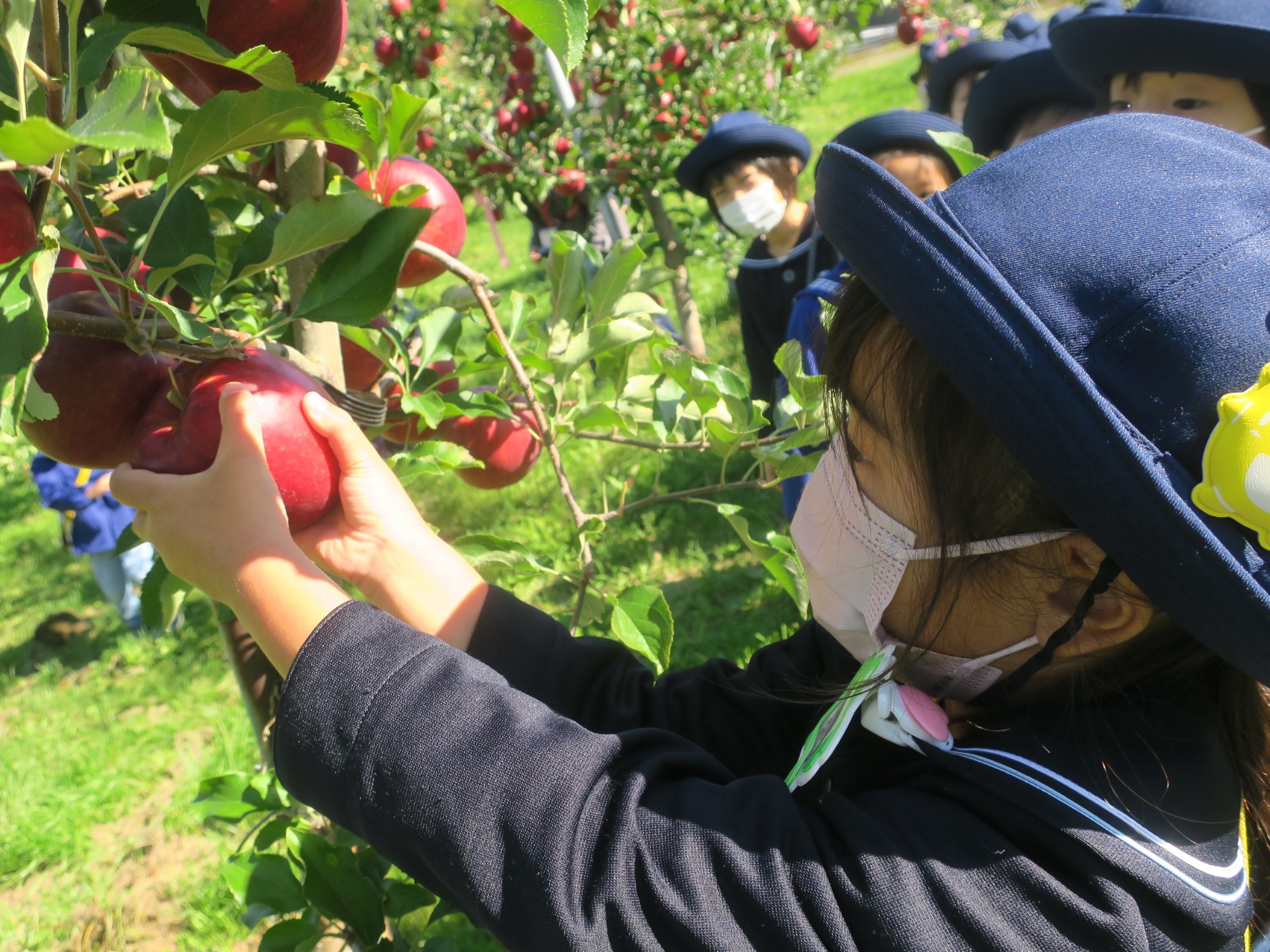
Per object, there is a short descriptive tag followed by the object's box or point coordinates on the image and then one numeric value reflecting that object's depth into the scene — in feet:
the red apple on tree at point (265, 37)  2.28
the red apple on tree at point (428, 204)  3.43
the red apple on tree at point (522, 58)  11.62
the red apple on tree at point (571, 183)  10.52
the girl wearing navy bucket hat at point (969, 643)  1.87
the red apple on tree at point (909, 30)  15.94
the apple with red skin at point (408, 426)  3.81
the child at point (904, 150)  6.88
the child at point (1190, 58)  5.32
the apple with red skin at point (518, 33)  9.23
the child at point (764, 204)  8.85
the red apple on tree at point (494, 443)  4.42
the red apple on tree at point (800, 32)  11.23
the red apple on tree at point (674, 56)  10.21
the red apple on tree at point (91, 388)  2.72
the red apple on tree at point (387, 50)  11.99
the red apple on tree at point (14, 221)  2.26
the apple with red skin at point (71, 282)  2.86
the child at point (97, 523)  10.17
